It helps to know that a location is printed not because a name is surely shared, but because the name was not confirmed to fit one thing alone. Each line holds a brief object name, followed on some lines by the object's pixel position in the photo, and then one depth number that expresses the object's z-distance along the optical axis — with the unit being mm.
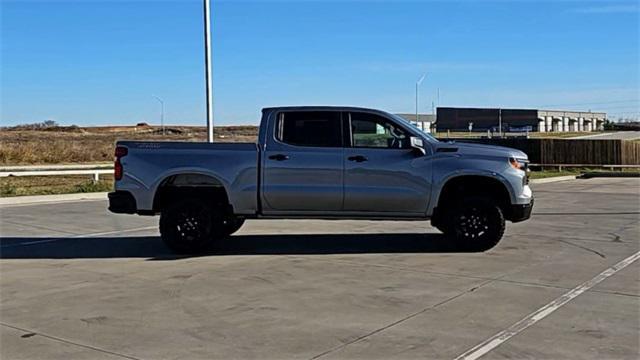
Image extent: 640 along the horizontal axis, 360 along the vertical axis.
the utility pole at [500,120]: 102325
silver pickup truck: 10211
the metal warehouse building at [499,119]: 111938
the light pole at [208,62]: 21047
